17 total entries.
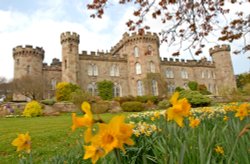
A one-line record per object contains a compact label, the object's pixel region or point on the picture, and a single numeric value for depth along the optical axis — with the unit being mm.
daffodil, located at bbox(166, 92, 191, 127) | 1403
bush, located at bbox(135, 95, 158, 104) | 30942
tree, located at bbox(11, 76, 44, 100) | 31141
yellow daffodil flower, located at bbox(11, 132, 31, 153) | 1749
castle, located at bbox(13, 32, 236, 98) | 35812
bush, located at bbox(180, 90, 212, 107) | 22812
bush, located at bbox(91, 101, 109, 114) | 22553
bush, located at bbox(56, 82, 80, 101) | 31269
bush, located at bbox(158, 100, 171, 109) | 24866
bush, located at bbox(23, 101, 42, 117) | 20028
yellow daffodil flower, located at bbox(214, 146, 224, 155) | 2166
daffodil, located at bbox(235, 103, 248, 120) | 1987
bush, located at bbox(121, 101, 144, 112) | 24031
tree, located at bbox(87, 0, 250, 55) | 5871
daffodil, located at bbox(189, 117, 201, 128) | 2605
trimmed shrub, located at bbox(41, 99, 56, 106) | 25266
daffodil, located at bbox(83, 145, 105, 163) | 1137
